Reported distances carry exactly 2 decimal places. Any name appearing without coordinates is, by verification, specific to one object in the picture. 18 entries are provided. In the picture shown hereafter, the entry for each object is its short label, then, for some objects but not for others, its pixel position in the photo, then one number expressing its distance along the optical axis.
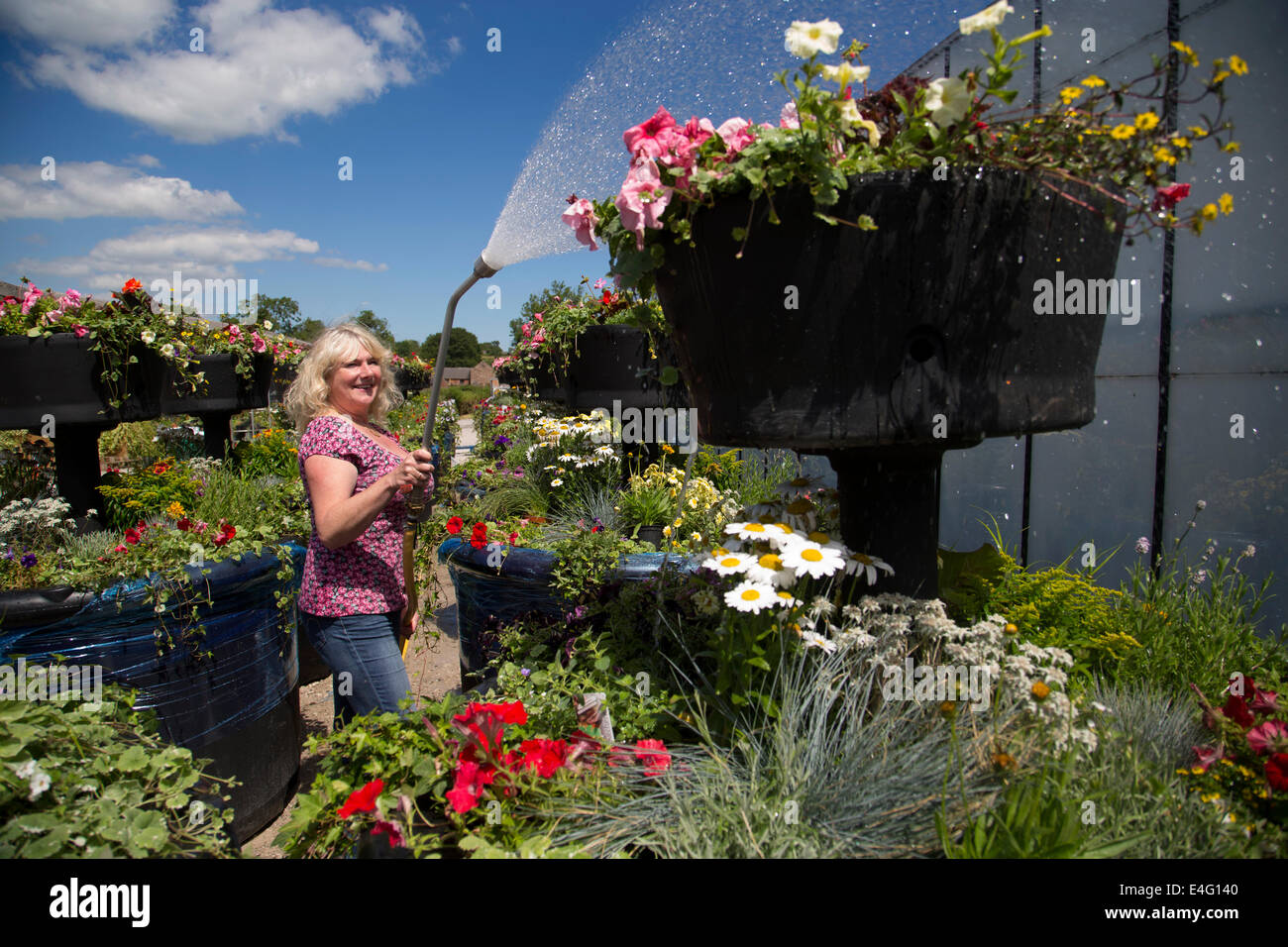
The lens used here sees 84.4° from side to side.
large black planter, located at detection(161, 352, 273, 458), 4.17
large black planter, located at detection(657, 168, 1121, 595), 1.13
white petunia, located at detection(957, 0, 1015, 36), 1.03
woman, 2.07
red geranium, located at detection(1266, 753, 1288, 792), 1.16
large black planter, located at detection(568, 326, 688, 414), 3.97
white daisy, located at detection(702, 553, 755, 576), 1.40
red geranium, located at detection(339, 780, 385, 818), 1.21
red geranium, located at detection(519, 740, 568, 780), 1.28
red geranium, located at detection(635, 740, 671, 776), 1.32
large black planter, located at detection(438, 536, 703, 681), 2.72
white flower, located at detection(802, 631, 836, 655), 1.39
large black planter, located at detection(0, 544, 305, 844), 2.21
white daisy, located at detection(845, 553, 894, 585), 1.44
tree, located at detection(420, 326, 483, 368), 85.12
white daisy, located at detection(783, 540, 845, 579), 1.32
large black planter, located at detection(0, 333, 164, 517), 2.80
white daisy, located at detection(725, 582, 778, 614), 1.29
